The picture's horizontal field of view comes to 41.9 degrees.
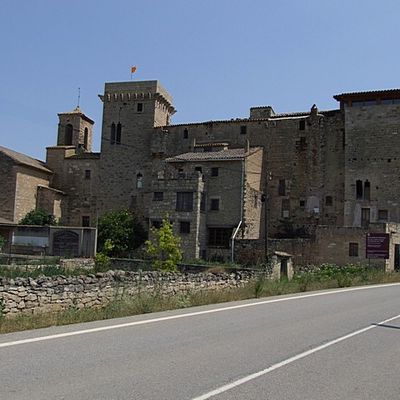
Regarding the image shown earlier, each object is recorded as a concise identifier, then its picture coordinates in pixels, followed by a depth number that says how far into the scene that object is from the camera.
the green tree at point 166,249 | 32.79
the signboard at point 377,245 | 32.78
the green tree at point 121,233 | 47.19
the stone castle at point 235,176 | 44.53
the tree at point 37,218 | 51.05
